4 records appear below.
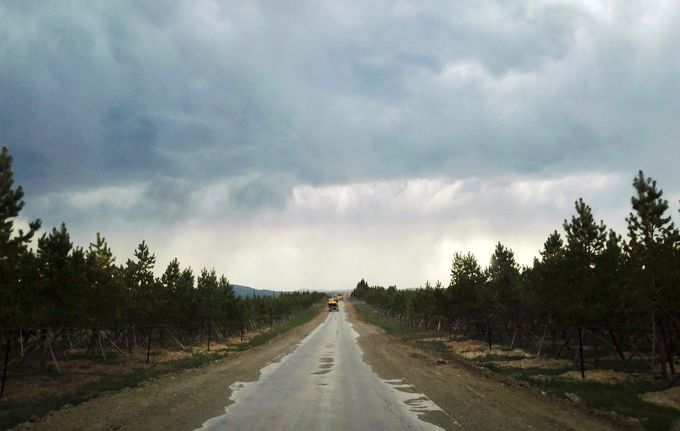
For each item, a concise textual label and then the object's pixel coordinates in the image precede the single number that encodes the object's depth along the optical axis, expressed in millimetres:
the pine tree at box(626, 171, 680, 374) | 18203
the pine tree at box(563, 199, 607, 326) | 23844
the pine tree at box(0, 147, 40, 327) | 20359
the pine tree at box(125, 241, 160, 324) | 36788
